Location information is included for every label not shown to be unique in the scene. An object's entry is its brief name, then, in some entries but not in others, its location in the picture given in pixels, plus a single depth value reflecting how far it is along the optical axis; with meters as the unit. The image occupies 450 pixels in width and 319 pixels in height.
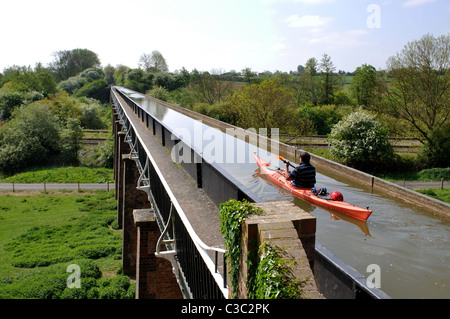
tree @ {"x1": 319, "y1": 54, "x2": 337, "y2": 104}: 53.50
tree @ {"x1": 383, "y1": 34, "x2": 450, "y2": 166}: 26.12
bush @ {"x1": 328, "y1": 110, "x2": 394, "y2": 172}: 25.03
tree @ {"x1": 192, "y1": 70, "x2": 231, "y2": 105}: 49.91
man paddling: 7.68
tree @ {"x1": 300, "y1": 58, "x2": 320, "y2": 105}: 54.59
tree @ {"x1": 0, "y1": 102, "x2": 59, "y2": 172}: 38.56
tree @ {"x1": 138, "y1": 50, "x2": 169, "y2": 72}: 94.12
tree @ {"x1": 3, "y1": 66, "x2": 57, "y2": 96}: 60.79
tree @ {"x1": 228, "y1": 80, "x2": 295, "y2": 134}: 25.59
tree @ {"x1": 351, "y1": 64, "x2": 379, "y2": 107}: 48.91
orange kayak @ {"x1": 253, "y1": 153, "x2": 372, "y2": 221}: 6.54
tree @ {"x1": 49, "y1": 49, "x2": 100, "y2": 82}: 106.62
